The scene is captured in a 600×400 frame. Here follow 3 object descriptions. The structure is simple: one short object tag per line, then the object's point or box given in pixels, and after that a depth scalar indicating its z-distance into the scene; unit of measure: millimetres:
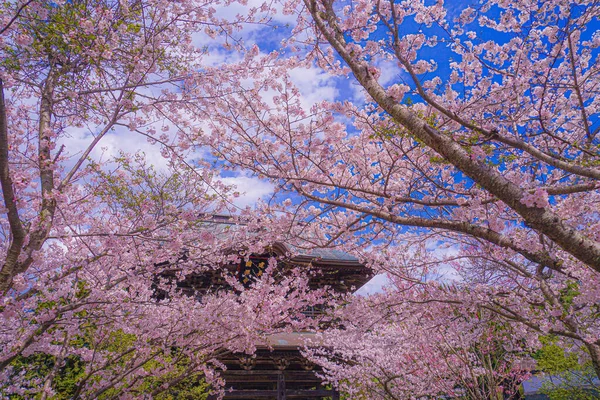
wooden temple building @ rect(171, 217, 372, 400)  10273
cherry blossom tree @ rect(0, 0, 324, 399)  3574
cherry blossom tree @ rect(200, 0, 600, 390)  3408
